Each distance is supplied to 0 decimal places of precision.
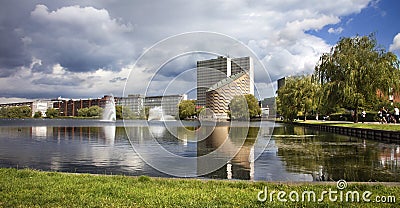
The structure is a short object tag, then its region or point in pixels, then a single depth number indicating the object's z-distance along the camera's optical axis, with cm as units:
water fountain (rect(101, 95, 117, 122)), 14365
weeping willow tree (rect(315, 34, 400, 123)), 4525
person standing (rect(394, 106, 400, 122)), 4429
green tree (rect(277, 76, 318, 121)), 7394
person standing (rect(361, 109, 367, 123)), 5139
